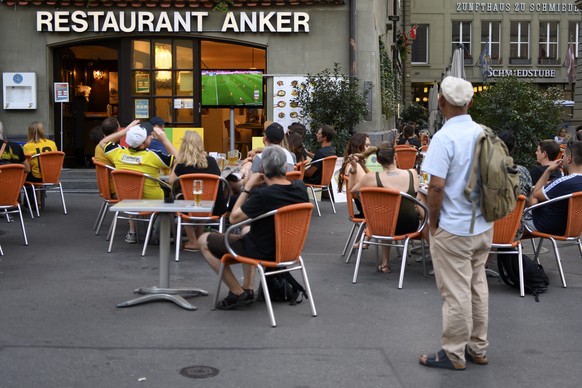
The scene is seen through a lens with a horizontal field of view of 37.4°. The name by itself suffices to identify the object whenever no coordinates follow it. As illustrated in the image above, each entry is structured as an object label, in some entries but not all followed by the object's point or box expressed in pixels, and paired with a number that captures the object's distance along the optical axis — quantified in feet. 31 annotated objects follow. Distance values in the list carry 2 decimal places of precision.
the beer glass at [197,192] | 24.62
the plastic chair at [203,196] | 30.50
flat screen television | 61.36
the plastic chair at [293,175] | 34.03
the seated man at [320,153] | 44.11
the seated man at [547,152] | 30.99
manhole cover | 17.72
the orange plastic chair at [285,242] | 21.72
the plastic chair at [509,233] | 25.73
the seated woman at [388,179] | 28.66
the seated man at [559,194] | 27.48
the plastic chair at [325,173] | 43.91
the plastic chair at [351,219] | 30.25
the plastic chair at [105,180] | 35.08
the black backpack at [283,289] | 24.45
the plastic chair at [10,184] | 32.08
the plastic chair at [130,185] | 31.78
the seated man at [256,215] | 22.07
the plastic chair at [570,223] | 26.84
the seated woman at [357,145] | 35.22
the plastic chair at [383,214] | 26.86
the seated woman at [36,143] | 43.45
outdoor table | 23.32
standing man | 17.79
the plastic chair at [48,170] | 41.78
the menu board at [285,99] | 59.52
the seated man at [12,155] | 38.83
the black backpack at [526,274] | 26.11
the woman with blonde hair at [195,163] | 31.27
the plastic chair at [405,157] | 54.19
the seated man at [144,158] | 33.09
